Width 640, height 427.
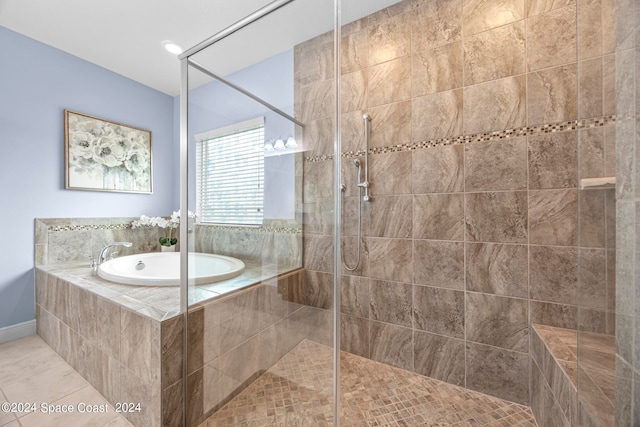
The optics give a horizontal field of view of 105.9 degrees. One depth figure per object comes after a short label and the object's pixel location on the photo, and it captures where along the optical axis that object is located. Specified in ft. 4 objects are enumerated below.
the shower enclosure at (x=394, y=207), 3.67
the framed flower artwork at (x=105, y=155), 7.43
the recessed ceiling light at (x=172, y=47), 6.93
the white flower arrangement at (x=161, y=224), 8.64
